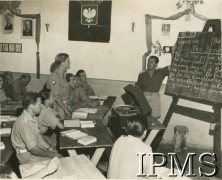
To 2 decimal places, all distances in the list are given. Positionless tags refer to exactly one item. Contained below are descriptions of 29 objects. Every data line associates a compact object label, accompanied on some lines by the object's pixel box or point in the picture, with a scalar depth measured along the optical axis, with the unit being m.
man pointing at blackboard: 5.12
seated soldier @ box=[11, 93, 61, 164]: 2.90
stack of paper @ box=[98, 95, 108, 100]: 5.34
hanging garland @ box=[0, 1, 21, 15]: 5.72
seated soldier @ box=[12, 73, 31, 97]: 5.41
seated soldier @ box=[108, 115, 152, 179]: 2.35
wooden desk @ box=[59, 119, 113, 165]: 2.99
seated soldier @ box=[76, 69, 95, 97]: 5.39
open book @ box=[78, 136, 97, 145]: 3.05
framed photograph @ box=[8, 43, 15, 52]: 5.93
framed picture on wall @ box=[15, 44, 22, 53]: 5.94
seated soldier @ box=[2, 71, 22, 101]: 5.14
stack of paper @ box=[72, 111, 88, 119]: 3.99
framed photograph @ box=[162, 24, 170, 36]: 5.29
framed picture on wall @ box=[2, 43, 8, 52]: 5.98
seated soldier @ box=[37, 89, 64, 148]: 3.57
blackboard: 4.00
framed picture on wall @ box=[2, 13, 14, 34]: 5.84
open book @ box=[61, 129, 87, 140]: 3.21
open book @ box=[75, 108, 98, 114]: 4.24
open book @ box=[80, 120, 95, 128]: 3.58
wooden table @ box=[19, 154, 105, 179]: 2.35
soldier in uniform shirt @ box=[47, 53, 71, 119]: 4.41
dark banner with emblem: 5.51
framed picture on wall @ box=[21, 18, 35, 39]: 5.78
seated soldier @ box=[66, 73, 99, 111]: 4.81
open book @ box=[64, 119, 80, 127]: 3.60
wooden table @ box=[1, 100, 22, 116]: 4.10
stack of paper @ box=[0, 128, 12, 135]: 3.31
